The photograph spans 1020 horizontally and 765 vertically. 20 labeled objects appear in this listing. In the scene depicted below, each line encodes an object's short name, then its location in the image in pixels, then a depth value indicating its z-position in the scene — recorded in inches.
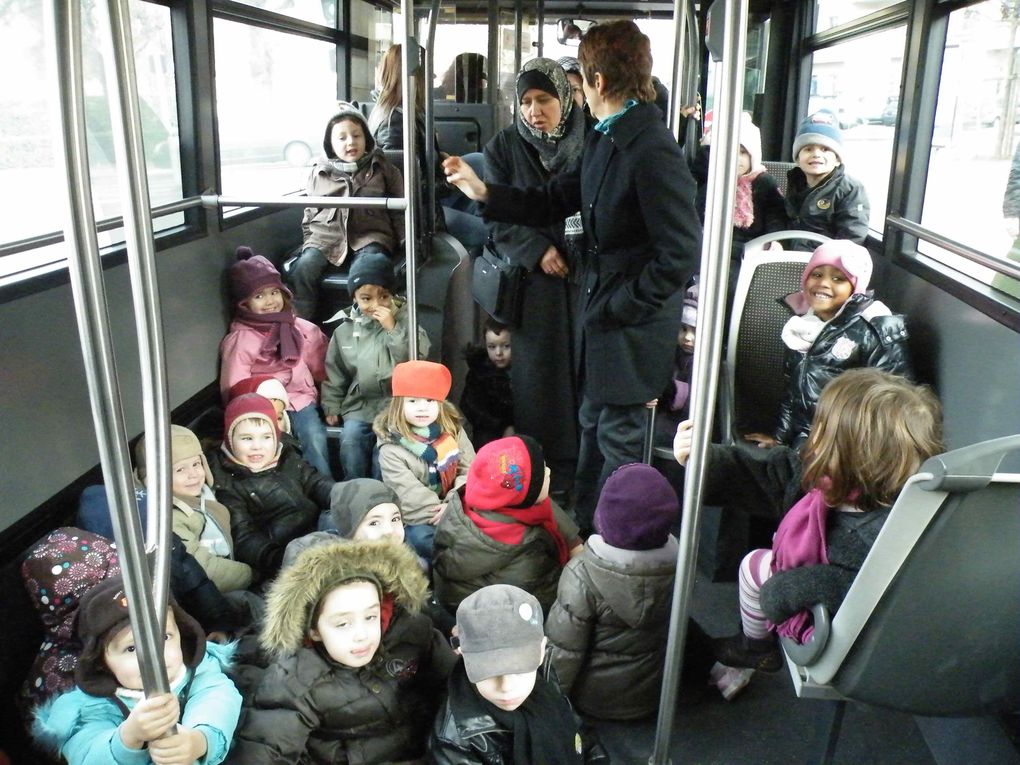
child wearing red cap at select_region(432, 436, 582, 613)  90.6
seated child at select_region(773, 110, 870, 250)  144.7
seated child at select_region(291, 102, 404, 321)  153.2
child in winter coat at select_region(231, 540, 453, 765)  67.0
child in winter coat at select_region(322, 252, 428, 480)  128.4
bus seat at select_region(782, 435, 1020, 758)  49.8
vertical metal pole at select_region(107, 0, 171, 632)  44.8
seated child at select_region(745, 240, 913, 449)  103.3
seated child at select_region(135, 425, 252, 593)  92.8
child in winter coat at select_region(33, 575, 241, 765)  64.6
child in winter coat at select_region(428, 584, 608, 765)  62.7
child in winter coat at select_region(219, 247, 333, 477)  132.2
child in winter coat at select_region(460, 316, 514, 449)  136.3
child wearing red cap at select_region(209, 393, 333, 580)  101.7
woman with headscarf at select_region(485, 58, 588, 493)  115.8
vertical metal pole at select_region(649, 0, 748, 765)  46.4
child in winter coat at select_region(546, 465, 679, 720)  80.0
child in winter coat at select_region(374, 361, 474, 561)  107.8
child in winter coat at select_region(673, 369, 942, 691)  63.4
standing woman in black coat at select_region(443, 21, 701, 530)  92.0
